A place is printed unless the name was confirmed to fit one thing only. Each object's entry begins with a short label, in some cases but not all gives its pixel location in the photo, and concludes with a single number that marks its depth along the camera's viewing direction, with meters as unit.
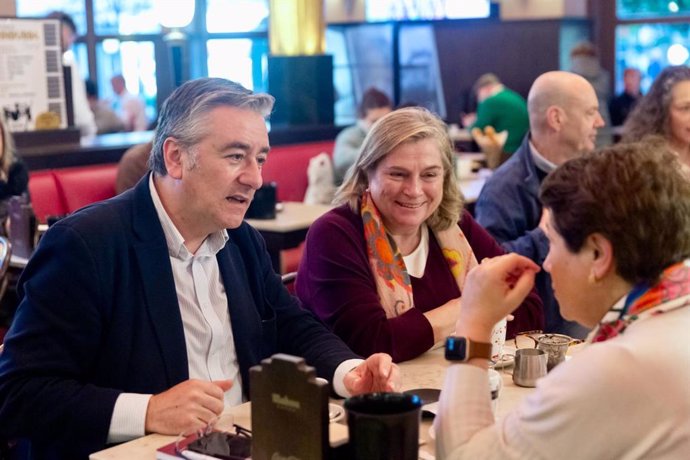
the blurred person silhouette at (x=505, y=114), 8.81
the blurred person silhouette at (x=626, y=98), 11.45
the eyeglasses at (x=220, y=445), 1.79
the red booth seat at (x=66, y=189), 5.76
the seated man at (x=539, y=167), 3.66
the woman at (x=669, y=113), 4.35
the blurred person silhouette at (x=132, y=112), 10.65
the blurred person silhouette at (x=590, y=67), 10.30
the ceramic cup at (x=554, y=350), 2.38
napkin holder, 1.58
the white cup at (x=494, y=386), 2.04
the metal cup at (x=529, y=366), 2.30
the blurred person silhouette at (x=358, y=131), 7.01
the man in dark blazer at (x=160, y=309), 2.03
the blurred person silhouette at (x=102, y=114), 9.30
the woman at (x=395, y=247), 2.71
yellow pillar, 8.09
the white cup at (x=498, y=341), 2.47
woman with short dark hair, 1.48
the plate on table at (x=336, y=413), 2.01
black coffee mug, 1.54
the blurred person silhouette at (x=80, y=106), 7.64
